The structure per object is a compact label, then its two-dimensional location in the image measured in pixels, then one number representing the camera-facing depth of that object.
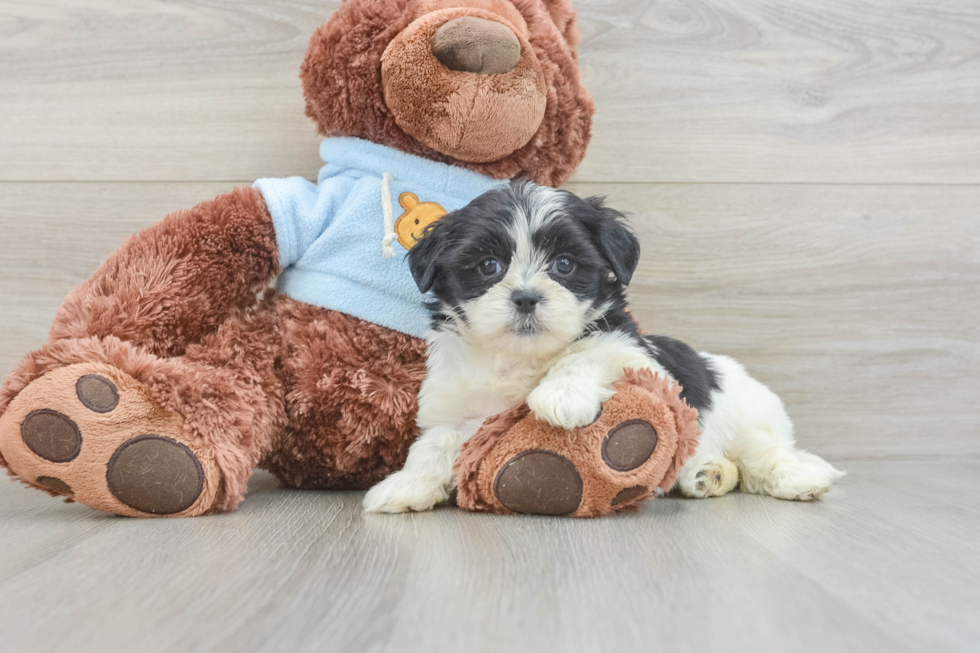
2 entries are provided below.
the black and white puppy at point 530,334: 0.69
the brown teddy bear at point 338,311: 0.68
